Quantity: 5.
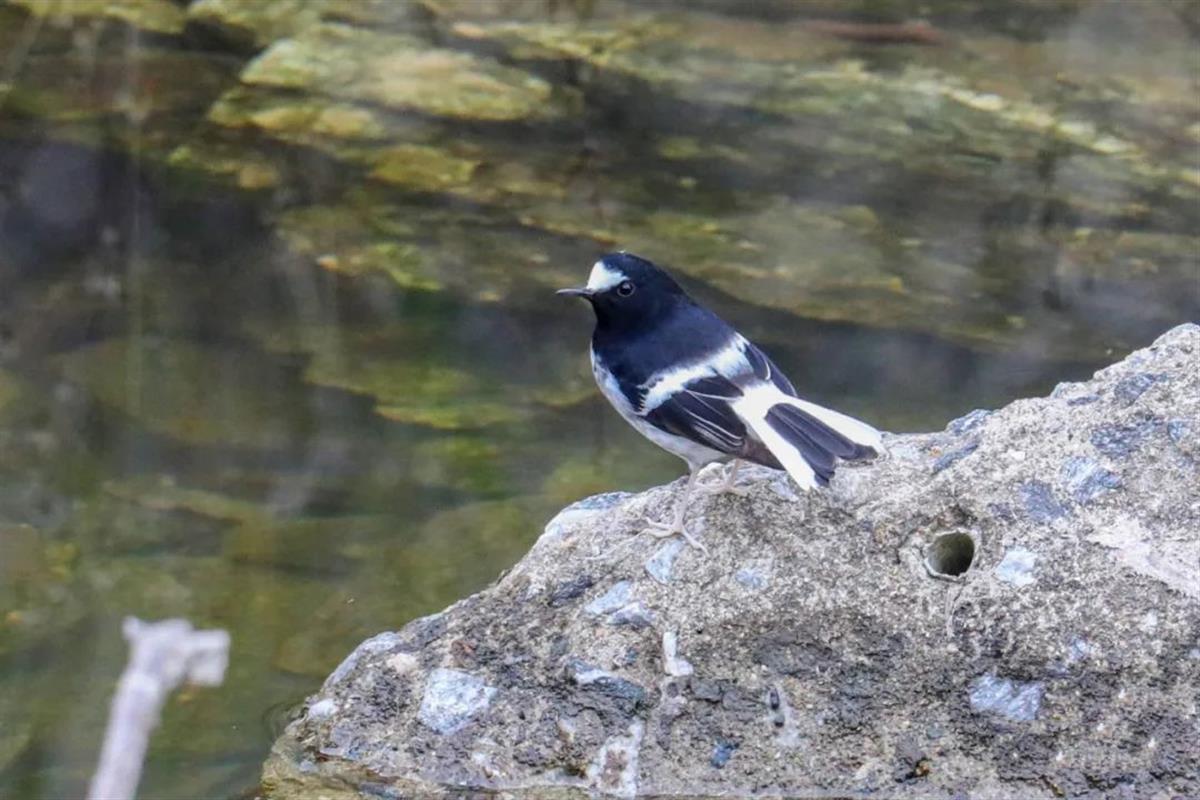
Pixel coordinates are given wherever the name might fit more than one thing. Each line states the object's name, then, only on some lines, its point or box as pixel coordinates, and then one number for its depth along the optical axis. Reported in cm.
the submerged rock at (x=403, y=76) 1956
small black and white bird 775
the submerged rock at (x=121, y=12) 2136
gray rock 718
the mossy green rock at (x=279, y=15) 2139
